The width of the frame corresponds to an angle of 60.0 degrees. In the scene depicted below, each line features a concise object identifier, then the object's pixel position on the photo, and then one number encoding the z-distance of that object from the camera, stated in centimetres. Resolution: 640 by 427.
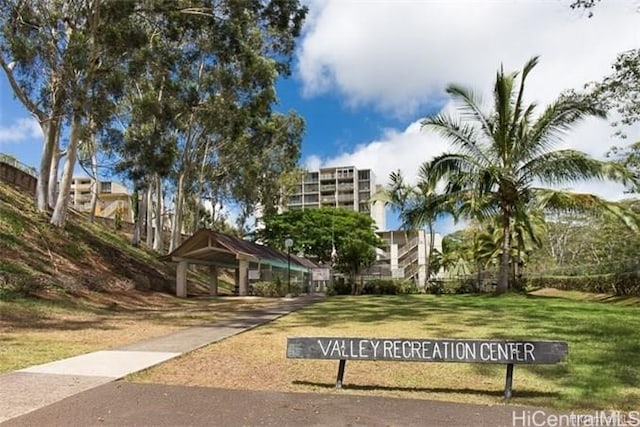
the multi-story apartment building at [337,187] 10975
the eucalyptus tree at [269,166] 3653
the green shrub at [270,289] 2645
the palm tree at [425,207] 2162
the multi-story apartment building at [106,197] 5612
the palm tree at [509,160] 2009
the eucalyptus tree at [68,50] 1822
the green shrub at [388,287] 2977
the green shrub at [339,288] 3012
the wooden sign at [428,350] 609
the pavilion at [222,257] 2519
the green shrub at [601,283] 2178
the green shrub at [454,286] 2878
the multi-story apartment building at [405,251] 5791
